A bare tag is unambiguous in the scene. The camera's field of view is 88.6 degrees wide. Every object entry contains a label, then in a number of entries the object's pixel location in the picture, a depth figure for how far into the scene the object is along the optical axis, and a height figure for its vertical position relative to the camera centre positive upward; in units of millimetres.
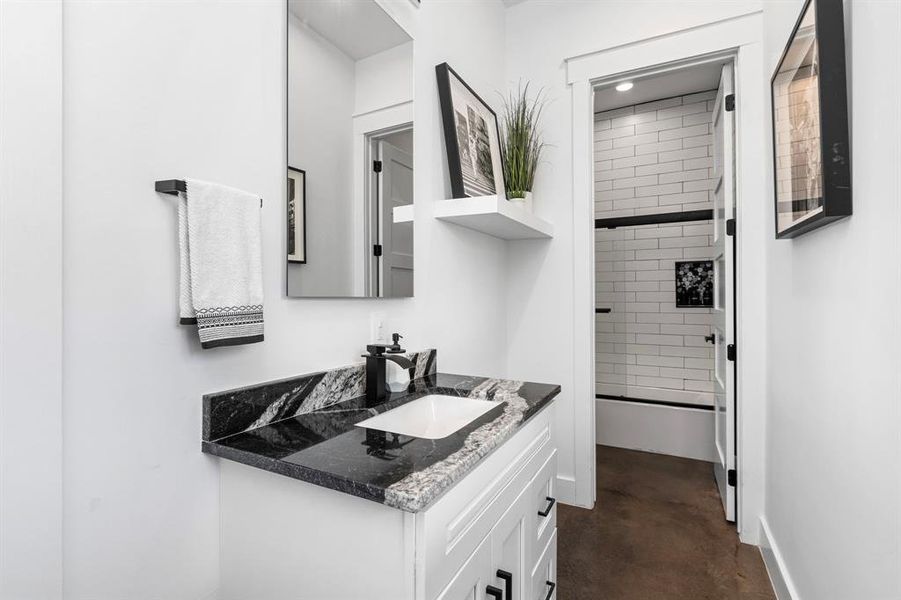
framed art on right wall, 1191 +514
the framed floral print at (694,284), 3635 +128
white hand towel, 970 +87
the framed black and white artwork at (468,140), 2020 +766
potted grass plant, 2373 +765
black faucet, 1469 -214
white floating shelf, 1898 +373
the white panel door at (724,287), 2305 +66
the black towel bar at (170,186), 951 +243
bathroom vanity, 840 -411
